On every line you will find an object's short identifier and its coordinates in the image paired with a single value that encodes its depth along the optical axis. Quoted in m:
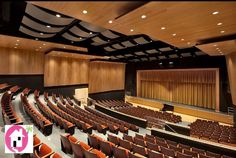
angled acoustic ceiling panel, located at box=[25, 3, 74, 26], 4.20
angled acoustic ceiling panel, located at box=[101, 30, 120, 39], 6.50
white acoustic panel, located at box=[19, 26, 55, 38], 5.52
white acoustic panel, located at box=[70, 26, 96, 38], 6.05
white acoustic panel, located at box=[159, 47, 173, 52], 8.89
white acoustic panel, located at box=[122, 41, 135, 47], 7.96
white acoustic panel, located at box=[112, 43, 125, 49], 8.72
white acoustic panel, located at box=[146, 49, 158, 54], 9.27
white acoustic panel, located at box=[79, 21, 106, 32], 5.55
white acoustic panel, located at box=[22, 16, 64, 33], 4.97
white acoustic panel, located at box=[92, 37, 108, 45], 7.57
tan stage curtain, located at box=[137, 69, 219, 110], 10.39
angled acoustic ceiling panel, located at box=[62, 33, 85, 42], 6.74
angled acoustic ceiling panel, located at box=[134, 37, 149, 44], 7.23
